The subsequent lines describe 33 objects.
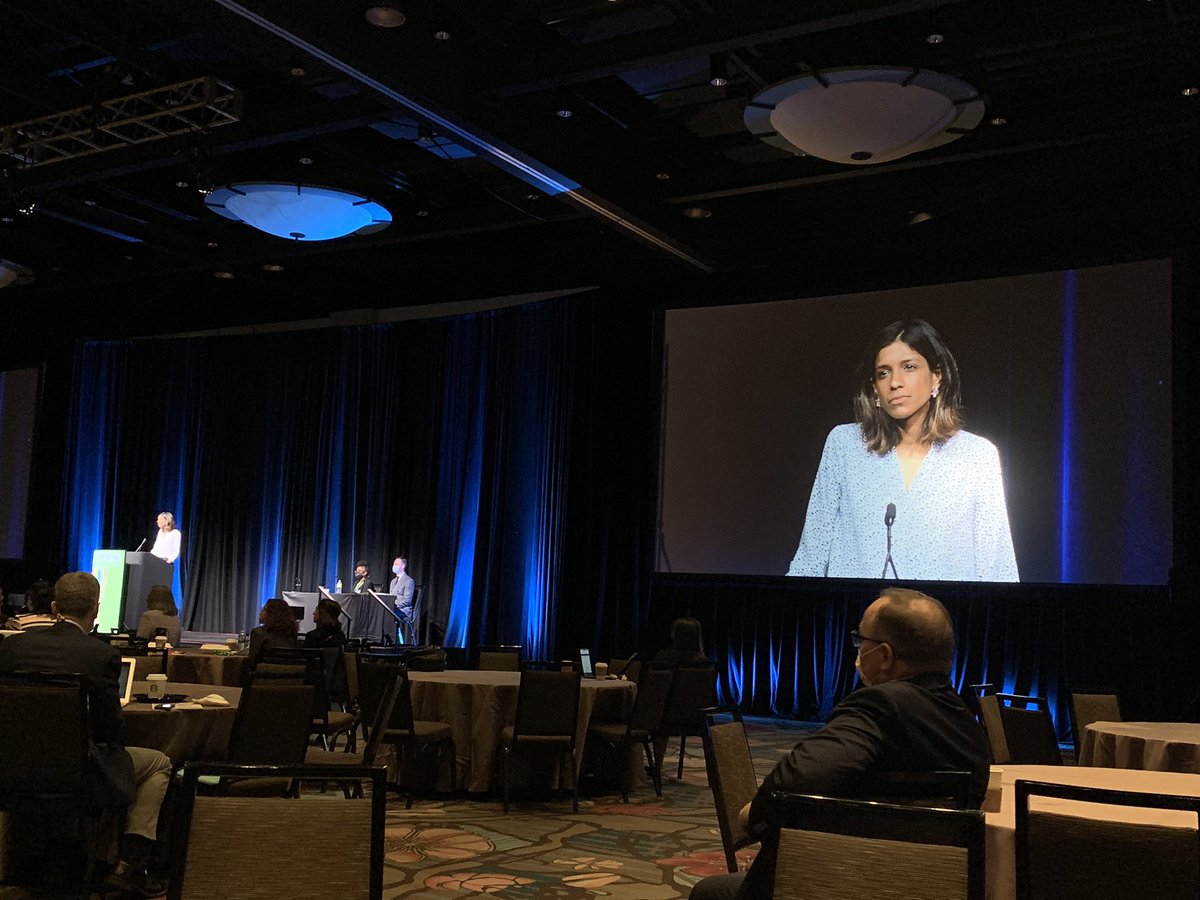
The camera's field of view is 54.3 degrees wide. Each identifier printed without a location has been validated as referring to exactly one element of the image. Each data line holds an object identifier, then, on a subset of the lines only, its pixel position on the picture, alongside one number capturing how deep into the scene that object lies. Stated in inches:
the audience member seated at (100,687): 157.3
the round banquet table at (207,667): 315.6
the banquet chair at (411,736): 249.8
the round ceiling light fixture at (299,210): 382.9
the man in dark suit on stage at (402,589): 538.9
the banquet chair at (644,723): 276.4
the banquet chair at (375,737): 191.3
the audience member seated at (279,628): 305.0
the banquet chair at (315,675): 212.3
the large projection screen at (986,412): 364.8
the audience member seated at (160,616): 336.5
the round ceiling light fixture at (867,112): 283.1
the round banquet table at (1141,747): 183.8
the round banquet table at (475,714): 270.4
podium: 475.2
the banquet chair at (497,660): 340.8
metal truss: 342.6
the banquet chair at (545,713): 256.8
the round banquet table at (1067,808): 103.0
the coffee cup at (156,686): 192.4
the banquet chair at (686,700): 292.7
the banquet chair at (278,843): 85.4
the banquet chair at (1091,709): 238.2
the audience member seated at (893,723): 95.0
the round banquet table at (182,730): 179.2
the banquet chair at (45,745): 152.6
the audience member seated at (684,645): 319.3
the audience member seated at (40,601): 260.6
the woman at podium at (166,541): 551.0
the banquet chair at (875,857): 79.4
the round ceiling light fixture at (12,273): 486.6
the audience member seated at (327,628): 345.1
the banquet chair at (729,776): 133.0
